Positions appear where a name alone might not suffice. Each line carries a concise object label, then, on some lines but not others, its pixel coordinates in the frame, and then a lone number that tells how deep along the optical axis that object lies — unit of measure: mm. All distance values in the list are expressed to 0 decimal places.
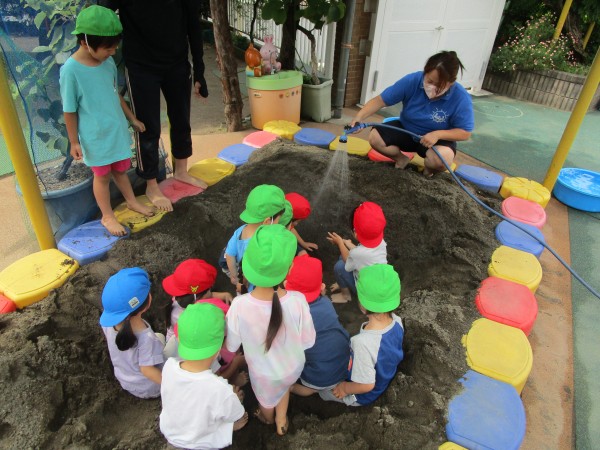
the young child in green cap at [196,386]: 1450
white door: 5617
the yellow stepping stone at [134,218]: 2746
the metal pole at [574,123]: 3286
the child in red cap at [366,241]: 2248
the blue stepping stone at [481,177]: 3549
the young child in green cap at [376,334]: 1723
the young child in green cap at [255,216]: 2137
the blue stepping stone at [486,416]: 1638
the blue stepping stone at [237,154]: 3621
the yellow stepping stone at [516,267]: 2471
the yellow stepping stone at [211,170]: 3352
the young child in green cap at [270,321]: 1519
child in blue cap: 1630
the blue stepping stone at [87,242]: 2457
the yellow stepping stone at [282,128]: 4145
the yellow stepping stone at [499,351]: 1896
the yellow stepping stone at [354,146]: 3891
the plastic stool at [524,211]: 3053
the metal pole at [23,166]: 2096
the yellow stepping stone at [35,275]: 2170
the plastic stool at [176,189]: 3078
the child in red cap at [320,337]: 1868
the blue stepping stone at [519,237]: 2779
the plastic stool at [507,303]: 2188
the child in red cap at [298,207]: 2604
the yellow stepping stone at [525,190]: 3348
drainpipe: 5094
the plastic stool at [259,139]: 3906
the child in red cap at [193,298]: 1929
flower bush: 6590
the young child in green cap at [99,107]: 2090
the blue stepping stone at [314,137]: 4035
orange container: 4731
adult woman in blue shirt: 2991
